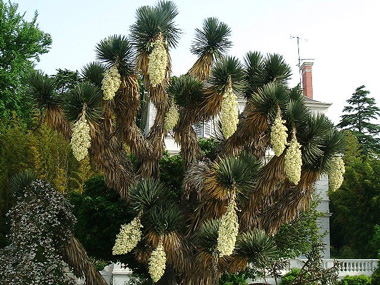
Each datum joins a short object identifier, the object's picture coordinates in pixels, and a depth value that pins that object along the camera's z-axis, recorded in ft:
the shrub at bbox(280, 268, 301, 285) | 63.17
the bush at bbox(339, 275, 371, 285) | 70.74
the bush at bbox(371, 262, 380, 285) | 70.61
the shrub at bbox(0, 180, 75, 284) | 39.88
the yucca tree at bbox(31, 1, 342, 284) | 36.63
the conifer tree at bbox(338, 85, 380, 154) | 124.26
